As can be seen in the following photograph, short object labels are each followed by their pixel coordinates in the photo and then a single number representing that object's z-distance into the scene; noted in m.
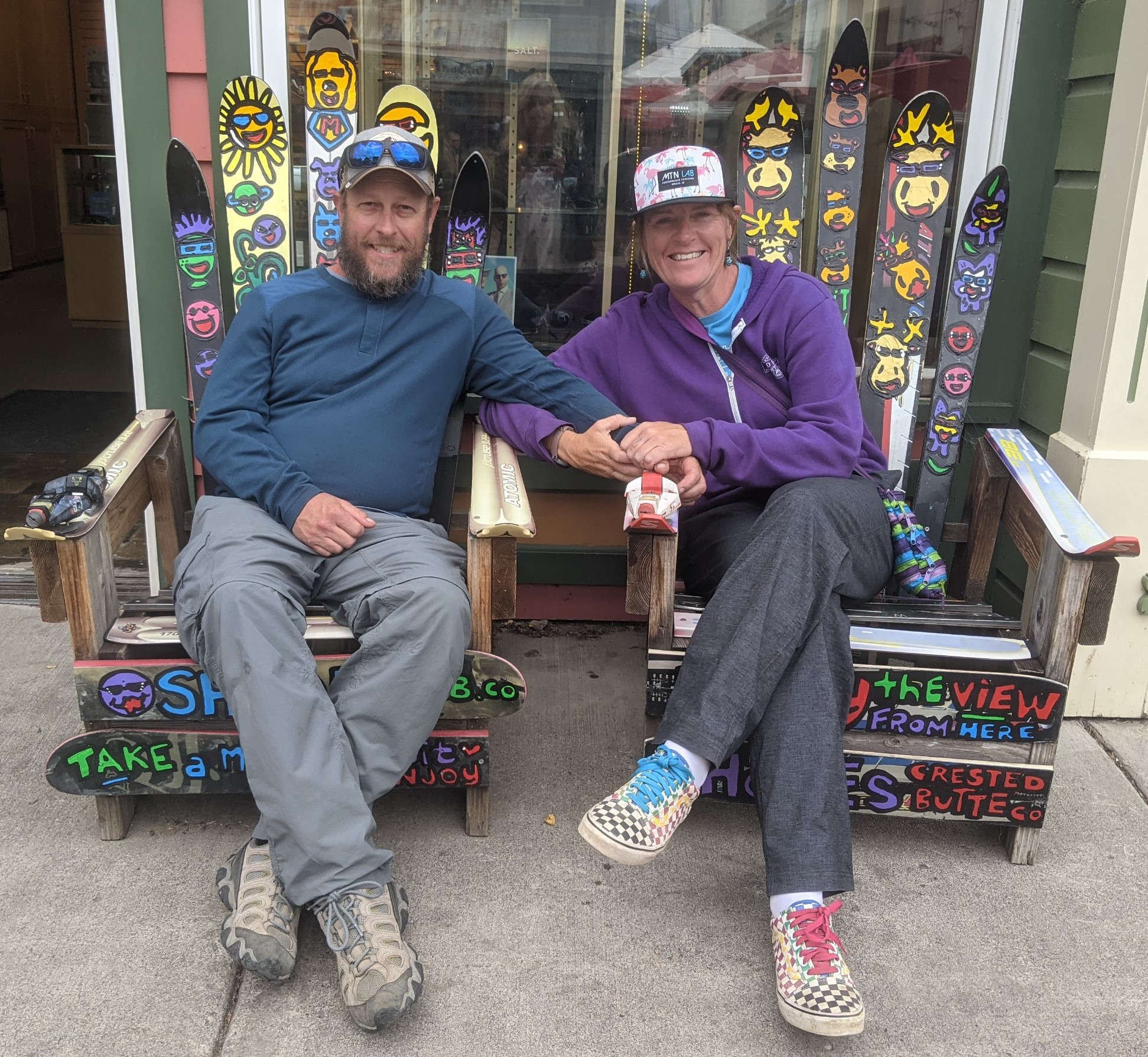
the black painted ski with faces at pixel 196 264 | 2.45
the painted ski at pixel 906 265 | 2.50
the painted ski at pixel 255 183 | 2.46
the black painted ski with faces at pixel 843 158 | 2.50
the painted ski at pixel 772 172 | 2.56
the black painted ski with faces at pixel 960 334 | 2.52
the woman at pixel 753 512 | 1.74
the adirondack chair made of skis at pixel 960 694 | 1.96
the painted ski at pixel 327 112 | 2.49
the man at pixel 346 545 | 1.70
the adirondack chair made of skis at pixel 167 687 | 1.89
